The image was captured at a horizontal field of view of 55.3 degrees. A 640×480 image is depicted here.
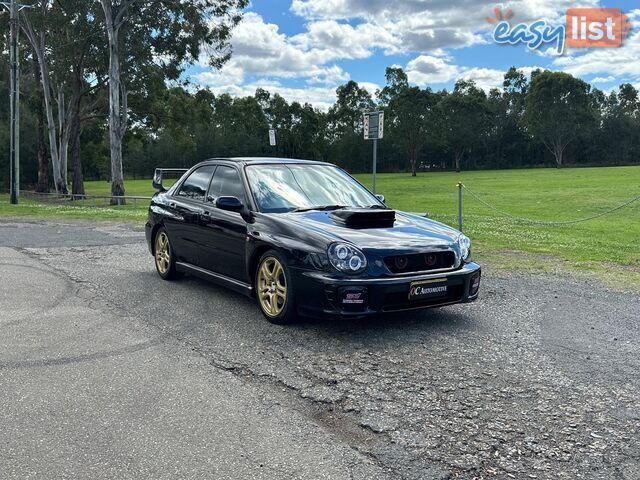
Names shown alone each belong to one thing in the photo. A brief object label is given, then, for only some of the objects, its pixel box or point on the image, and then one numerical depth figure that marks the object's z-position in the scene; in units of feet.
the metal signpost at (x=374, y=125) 42.62
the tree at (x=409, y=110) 244.42
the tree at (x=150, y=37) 95.86
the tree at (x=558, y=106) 283.18
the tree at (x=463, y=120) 292.40
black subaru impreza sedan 16.83
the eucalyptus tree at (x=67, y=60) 103.04
